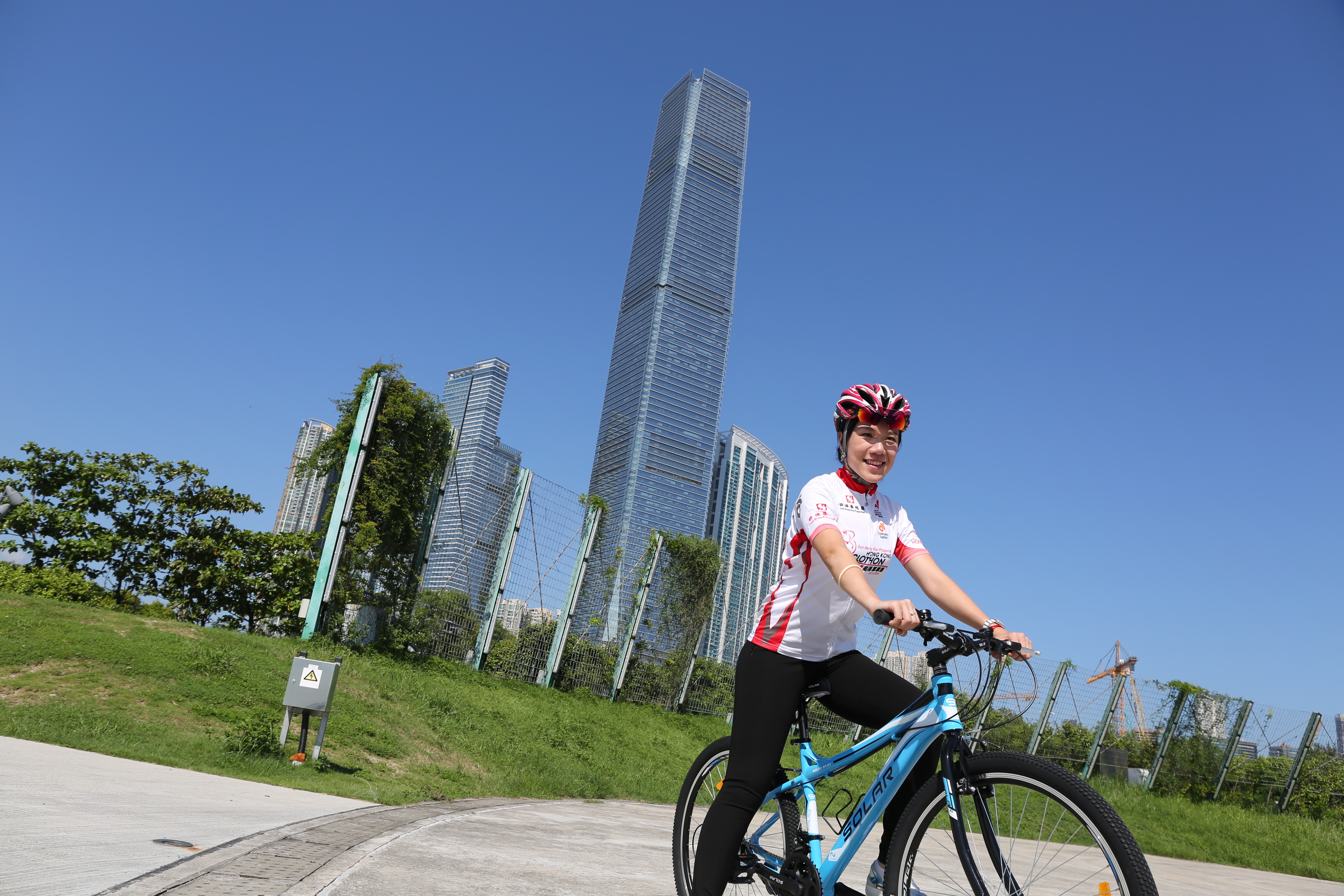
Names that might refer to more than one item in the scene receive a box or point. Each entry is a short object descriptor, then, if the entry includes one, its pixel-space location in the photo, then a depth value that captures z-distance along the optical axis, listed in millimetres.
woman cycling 2709
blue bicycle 1976
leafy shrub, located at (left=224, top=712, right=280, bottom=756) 5809
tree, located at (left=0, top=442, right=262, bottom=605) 10047
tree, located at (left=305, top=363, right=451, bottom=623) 9727
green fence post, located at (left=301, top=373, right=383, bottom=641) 9375
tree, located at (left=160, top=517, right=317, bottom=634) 10250
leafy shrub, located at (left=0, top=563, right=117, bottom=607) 8992
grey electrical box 5859
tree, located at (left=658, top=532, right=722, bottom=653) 12930
